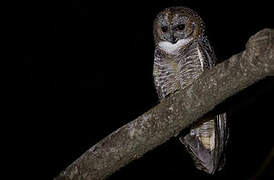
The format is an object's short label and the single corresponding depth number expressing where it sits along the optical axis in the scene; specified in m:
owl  5.62
